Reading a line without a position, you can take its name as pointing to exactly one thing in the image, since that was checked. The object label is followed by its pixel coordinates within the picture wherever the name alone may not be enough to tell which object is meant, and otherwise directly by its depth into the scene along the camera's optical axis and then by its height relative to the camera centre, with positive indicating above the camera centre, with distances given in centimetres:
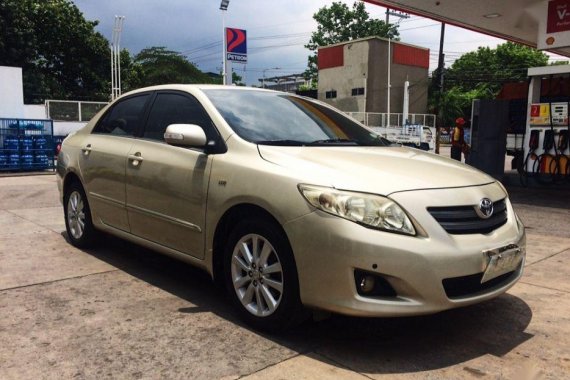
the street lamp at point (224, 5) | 1686 +369
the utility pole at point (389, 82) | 4388 +344
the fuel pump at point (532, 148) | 999 -41
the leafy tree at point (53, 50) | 3350 +466
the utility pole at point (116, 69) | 3425 +323
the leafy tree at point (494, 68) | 5981 +674
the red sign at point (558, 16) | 1094 +231
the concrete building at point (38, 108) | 1892 +35
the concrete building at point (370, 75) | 4344 +416
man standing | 1225 -35
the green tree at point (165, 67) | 5022 +506
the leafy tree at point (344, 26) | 6006 +1119
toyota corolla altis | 289 -54
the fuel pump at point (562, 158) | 955 -57
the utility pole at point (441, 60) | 3709 +468
